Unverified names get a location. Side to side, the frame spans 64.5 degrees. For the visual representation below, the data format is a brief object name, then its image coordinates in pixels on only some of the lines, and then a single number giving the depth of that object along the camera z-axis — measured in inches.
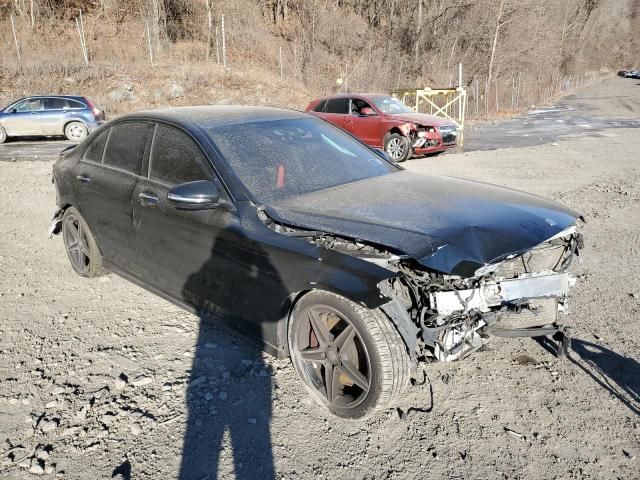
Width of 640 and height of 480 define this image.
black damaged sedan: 101.6
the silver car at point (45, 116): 653.9
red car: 484.1
